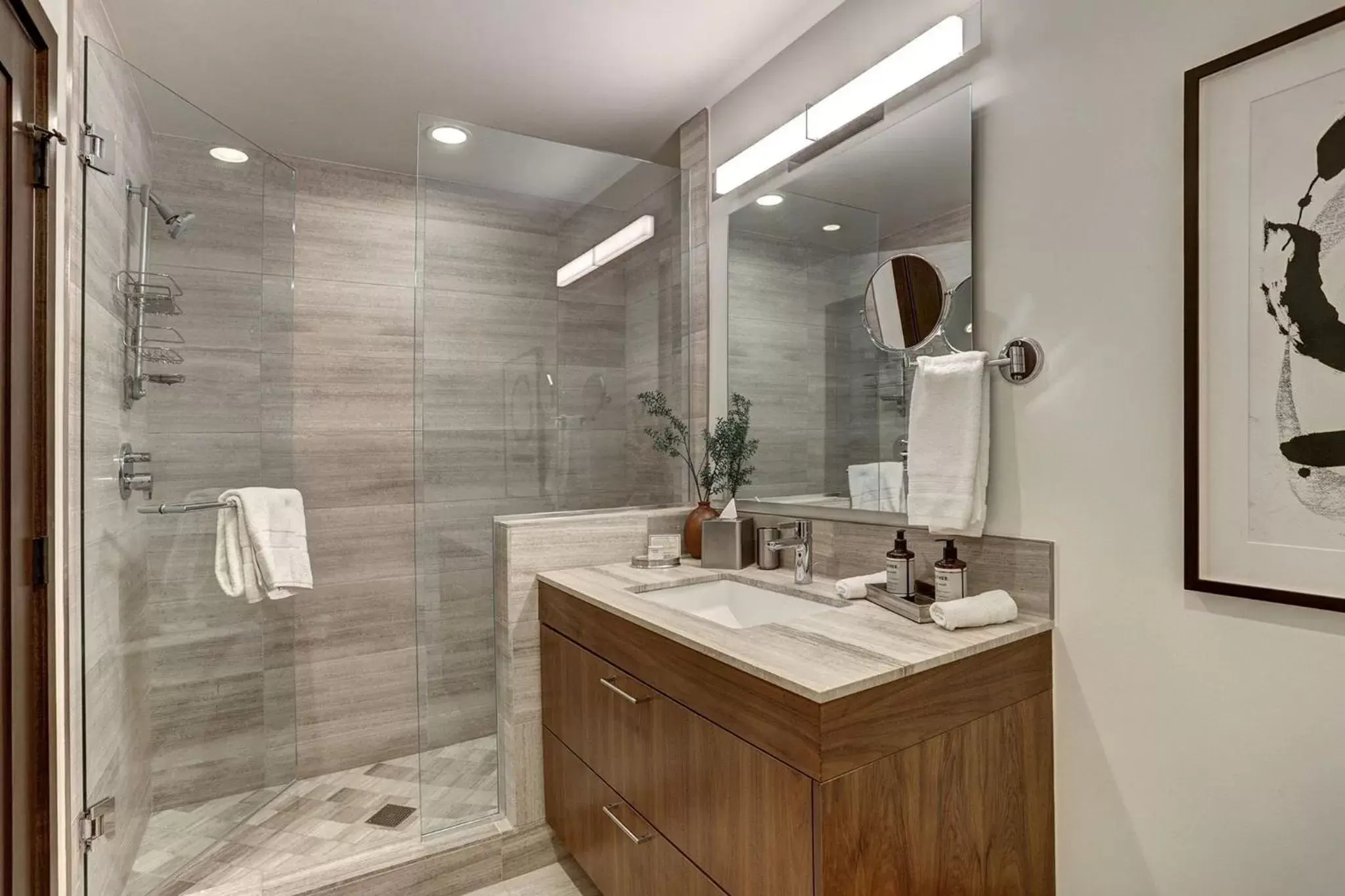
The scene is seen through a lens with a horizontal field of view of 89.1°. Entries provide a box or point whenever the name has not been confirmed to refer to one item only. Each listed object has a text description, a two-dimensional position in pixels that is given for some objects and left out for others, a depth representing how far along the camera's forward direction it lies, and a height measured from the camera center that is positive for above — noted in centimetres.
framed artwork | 101 +20
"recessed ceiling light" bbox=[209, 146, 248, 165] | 202 +89
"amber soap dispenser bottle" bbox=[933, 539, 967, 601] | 143 -28
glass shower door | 167 -1
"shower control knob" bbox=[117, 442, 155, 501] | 180 -7
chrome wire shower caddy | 185 +39
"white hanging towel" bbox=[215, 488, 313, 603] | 208 -30
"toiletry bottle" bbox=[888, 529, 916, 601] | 152 -29
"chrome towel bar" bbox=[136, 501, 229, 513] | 192 -17
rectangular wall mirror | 159 +39
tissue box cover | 207 -29
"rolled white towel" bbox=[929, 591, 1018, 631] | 131 -32
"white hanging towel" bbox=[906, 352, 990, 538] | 146 +0
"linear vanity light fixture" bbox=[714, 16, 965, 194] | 157 +92
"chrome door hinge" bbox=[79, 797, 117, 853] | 154 -88
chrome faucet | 181 -27
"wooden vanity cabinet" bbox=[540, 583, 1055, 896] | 107 -60
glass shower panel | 205 +16
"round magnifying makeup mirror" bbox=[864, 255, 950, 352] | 159 +35
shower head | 191 +65
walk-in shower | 176 +3
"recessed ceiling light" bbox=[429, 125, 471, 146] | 205 +94
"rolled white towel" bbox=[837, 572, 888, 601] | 161 -33
